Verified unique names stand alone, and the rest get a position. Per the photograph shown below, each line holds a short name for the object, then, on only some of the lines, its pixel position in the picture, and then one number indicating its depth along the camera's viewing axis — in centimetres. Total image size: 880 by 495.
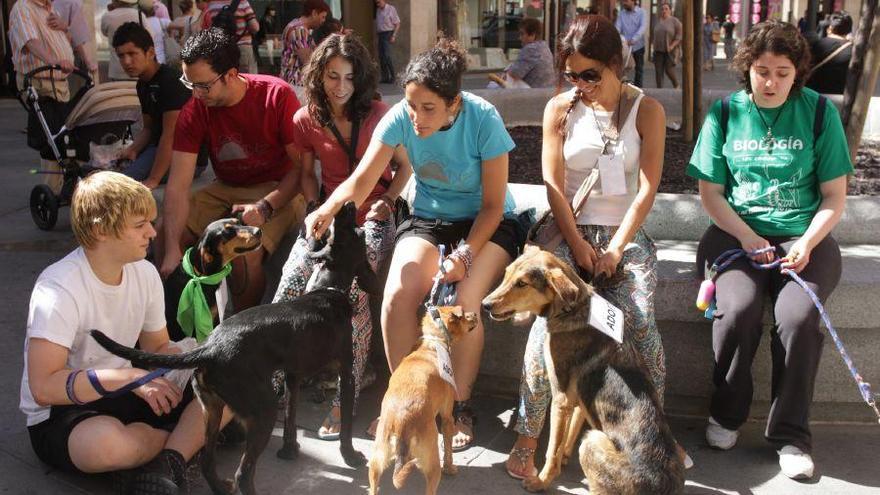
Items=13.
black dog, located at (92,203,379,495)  328
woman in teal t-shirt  389
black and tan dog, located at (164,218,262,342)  383
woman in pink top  442
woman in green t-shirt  375
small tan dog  328
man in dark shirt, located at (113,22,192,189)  557
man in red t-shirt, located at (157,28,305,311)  463
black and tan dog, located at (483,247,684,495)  319
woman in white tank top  387
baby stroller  696
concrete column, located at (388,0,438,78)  2045
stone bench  405
